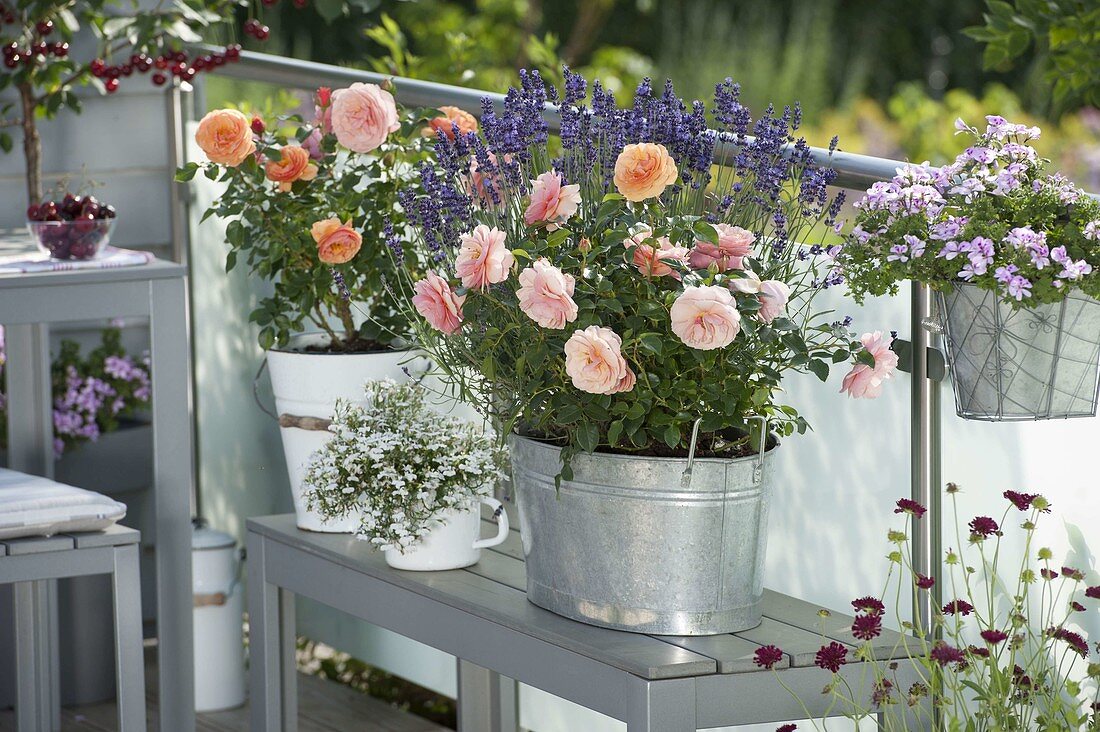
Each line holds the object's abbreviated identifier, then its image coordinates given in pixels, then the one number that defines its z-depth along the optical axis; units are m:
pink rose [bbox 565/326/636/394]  4.53
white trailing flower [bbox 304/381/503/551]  5.01
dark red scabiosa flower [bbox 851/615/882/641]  4.52
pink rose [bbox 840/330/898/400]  4.66
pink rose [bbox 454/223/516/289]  4.61
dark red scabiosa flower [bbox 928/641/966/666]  4.47
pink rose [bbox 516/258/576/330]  4.53
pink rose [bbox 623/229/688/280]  4.57
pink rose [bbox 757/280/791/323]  4.59
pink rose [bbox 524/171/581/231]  4.64
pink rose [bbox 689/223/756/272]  4.60
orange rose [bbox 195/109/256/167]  5.31
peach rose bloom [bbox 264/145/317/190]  5.38
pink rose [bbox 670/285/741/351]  4.49
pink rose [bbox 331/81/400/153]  5.21
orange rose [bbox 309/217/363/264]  5.30
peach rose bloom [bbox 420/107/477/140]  5.36
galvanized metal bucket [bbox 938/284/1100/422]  4.51
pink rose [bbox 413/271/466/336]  4.70
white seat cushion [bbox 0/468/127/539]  5.26
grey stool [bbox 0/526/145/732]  5.26
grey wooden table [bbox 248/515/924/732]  4.60
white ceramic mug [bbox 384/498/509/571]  5.03
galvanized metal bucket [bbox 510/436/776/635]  4.63
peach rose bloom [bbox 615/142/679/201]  4.58
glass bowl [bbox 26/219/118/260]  5.58
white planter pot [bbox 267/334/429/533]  5.42
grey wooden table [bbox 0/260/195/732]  5.46
